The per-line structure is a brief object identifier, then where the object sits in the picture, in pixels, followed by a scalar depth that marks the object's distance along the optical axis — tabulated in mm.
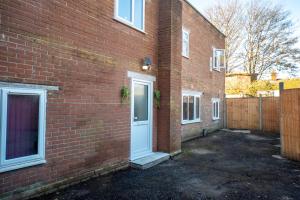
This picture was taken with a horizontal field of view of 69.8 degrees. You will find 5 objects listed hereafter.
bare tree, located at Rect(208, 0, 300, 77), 20609
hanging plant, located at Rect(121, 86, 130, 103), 5867
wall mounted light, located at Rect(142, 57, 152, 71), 6605
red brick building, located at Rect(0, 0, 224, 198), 3709
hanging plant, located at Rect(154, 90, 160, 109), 7145
